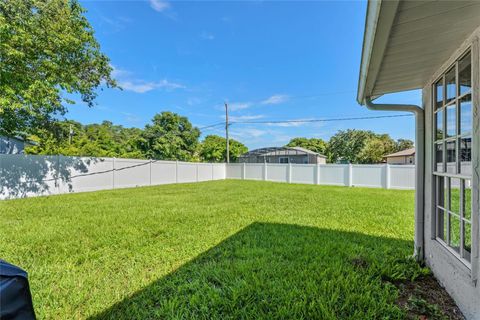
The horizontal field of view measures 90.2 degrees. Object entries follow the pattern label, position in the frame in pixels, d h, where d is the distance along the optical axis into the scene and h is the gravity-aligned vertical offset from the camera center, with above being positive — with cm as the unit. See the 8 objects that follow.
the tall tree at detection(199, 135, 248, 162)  2278 +114
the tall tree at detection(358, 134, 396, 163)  2192 +96
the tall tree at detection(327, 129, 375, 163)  2391 +183
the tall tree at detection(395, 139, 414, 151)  2620 +194
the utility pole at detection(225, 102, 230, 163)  1778 +341
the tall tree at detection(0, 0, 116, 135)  564 +280
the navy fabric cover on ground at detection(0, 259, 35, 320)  79 -46
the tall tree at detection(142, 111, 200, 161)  1609 +169
